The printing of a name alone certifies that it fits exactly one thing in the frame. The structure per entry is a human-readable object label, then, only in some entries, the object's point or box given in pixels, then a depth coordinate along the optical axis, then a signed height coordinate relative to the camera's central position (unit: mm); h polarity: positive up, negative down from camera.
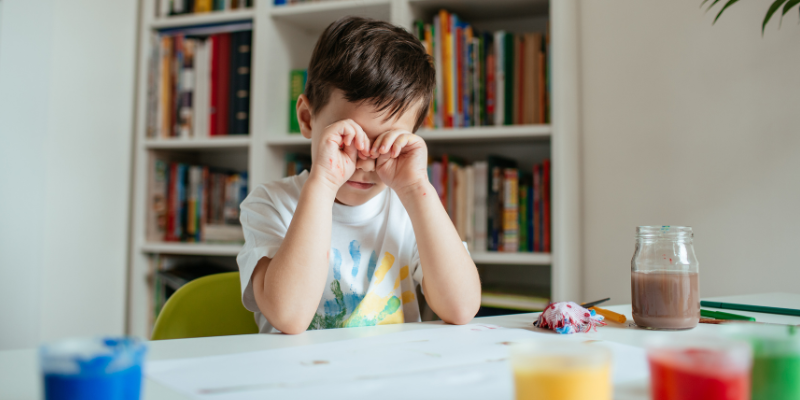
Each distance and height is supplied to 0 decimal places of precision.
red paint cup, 296 -86
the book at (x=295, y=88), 1808 +463
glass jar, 643 -71
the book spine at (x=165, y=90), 1889 +470
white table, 431 -143
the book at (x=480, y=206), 1569 +46
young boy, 758 +12
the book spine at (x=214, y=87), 1837 +470
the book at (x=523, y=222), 1556 -2
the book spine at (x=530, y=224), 1550 -8
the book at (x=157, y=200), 1909 +69
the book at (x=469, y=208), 1579 +39
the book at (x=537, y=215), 1537 +19
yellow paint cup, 327 -96
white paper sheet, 418 -138
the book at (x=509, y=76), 1553 +438
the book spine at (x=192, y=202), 1913 +60
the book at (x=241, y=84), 1793 +470
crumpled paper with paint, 646 -124
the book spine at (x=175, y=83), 1888 +498
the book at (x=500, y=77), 1559 +436
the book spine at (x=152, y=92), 1894 +464
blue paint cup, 307 -92
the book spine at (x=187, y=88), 1873 +475
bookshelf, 1474 +285
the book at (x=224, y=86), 1824 +471
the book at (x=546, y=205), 1522 +47
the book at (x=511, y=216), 1547 +16
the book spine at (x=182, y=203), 1923 +58
